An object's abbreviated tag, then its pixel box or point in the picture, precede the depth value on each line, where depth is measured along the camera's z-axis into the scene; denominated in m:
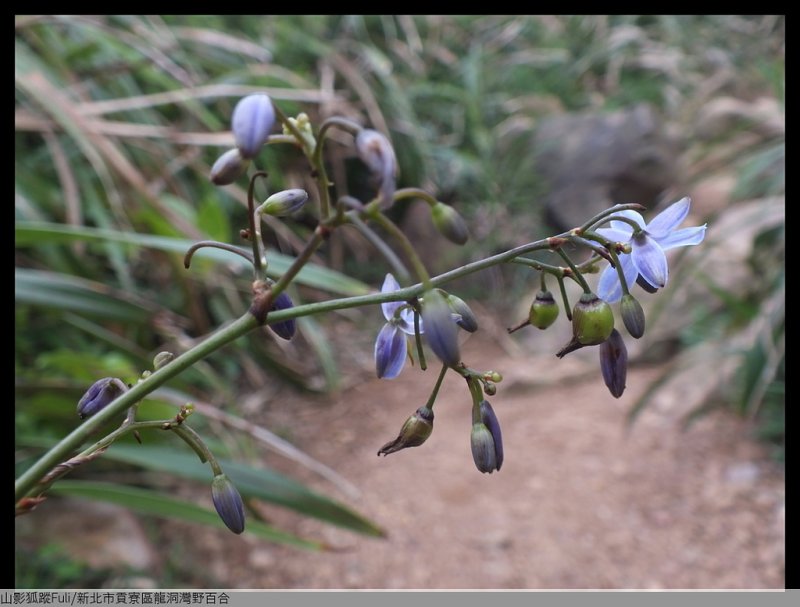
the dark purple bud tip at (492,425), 0.18
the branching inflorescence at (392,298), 0.16
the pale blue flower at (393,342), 0.19
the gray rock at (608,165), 1.02
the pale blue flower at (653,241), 0.18
